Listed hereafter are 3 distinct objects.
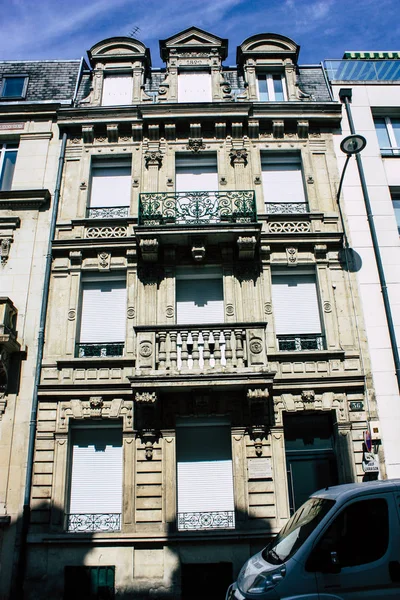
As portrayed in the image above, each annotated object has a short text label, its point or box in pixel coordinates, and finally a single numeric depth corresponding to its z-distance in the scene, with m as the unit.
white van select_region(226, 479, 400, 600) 5.60
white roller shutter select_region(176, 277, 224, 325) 11.99
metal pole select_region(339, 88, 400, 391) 11.48
